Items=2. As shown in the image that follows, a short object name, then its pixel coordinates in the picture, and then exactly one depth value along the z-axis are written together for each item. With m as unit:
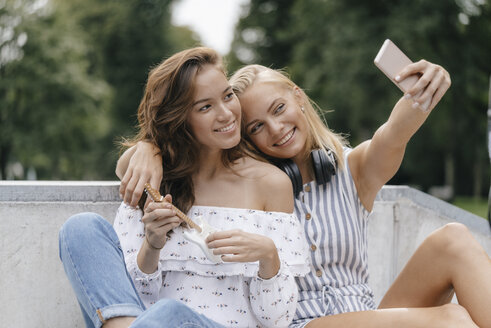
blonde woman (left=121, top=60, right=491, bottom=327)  2.48
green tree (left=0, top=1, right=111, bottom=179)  19.25
